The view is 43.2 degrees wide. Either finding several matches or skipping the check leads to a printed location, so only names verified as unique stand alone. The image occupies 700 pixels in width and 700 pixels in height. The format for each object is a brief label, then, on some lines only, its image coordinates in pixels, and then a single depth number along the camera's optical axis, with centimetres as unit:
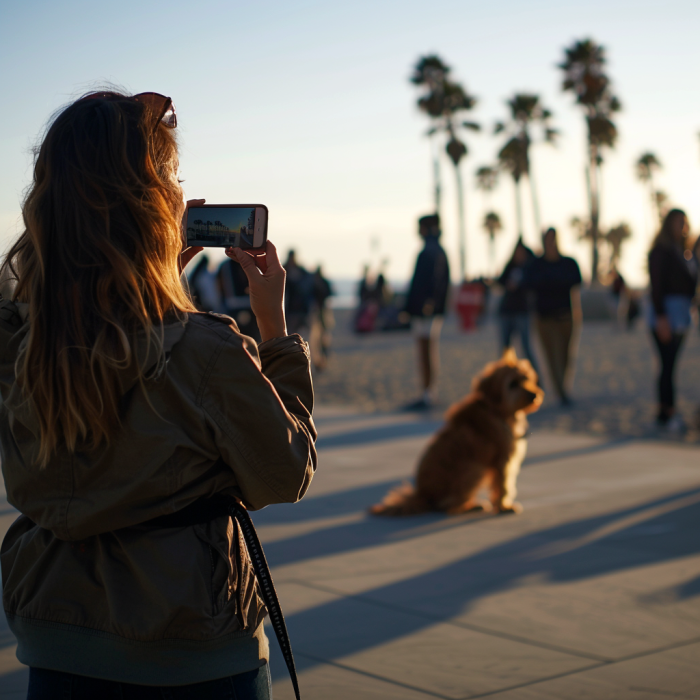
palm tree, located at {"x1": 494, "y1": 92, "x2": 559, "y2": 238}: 5316
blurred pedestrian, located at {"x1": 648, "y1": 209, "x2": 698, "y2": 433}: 863
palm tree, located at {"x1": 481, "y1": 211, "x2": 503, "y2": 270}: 7956
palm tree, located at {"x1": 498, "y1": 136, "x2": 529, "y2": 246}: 5500
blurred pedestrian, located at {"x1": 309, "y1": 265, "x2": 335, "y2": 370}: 1550
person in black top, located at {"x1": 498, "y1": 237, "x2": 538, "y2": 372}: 1116
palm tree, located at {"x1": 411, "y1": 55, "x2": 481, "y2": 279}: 5009
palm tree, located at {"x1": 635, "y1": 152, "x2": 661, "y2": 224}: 8338
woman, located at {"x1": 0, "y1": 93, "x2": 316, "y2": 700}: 155
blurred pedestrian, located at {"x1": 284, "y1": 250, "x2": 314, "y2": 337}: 1372
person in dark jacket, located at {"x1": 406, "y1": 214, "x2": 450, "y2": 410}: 1017
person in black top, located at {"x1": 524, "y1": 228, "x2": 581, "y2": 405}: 1045
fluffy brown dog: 553
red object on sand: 2822
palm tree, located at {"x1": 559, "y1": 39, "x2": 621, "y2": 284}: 4550
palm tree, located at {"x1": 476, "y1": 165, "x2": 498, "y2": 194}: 6812
